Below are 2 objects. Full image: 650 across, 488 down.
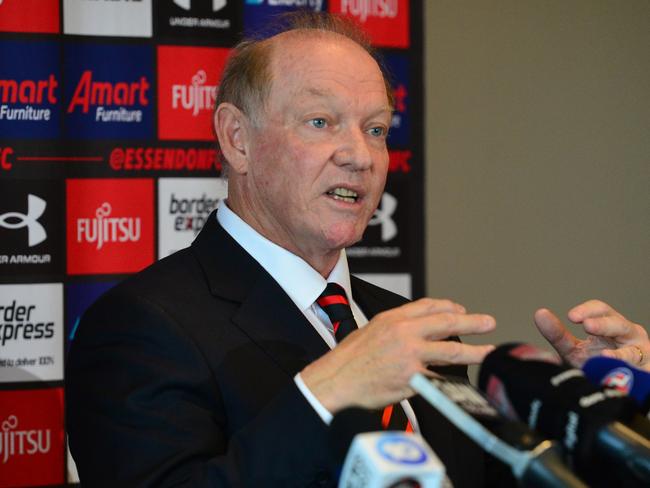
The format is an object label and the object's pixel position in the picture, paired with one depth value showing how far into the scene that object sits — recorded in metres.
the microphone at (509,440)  1.67
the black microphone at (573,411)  1.81
